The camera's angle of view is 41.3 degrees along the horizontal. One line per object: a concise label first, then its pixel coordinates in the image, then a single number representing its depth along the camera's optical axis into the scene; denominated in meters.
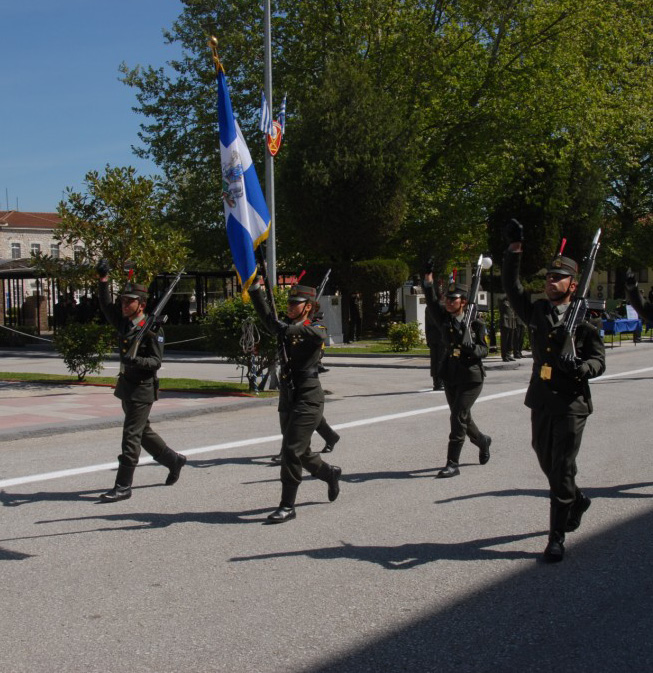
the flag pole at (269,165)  16.69
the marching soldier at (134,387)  7.47
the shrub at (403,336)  25.77
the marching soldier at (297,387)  6.61
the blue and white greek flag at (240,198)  8.52
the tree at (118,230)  17.27
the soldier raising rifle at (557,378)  5.50
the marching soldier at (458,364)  8.25
